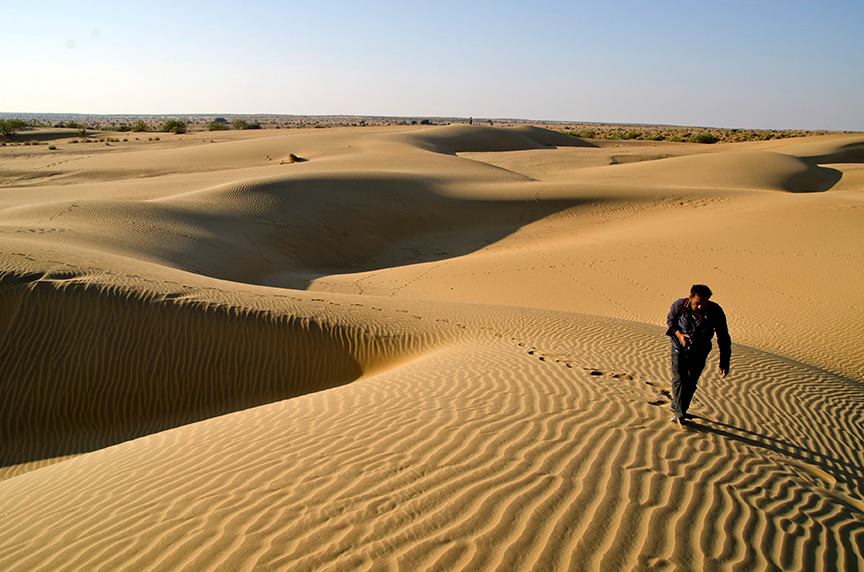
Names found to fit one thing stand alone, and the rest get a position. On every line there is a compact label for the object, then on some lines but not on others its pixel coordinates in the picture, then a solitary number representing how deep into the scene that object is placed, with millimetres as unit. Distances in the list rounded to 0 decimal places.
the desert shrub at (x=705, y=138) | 60819
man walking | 5125
